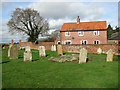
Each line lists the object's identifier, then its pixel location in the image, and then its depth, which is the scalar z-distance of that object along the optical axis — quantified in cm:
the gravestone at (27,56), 1239
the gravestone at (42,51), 1593
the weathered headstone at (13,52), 1404
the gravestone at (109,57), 1194
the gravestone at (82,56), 1083
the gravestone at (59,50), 1830
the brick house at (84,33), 3359
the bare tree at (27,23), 4028
